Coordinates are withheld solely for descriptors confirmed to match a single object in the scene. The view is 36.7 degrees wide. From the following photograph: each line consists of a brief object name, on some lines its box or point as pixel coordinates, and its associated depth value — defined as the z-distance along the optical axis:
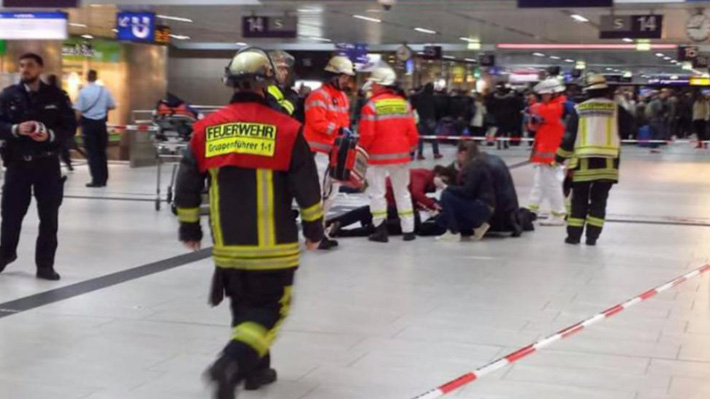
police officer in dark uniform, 7.94
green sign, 25.88
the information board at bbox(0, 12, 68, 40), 18.31
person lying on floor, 11.01
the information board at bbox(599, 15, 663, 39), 18.59
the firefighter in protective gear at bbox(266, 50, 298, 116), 8.73
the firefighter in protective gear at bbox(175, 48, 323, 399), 4.61
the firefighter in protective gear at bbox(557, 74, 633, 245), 10.53
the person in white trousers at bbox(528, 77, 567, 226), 12.35
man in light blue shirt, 16.08
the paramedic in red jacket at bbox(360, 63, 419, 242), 10.48
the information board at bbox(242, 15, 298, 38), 19.58
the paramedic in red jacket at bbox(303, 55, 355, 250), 9.87
